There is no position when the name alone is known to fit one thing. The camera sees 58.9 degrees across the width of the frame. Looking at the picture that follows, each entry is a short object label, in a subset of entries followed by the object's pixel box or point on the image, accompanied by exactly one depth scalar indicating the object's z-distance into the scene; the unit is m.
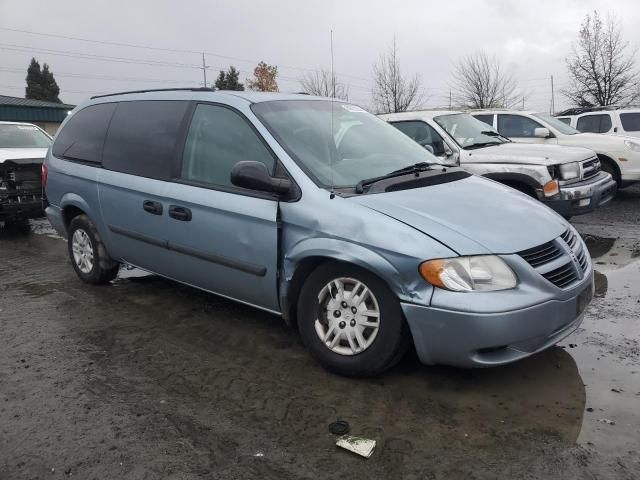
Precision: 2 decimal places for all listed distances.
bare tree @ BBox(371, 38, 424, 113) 37.78
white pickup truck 6.84
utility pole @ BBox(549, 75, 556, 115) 59.39
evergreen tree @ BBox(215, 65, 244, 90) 52.19
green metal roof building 35.44
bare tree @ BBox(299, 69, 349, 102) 35.62
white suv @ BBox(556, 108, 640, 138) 12.88
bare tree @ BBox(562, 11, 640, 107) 31.91
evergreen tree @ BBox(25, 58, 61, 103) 58.34
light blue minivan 3.01
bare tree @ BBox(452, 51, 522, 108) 41.09
